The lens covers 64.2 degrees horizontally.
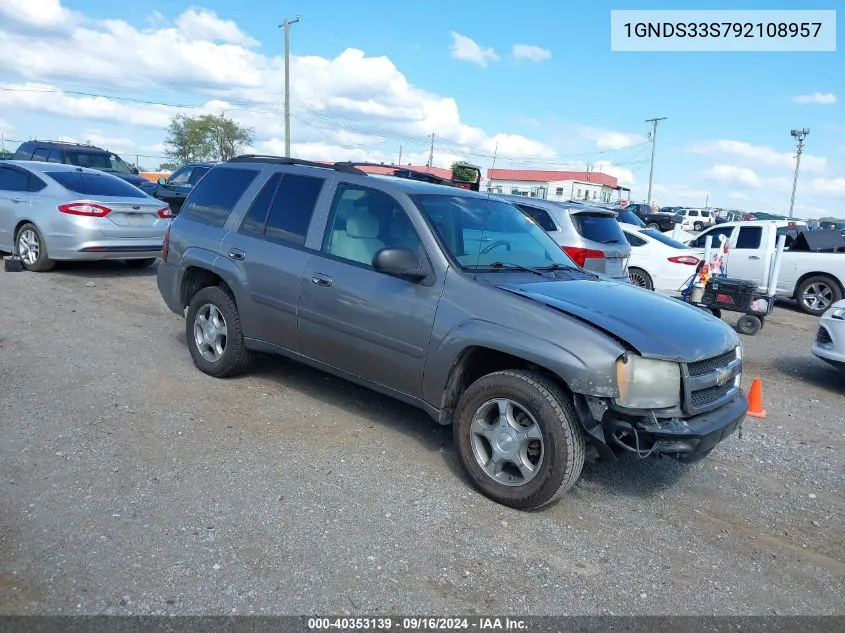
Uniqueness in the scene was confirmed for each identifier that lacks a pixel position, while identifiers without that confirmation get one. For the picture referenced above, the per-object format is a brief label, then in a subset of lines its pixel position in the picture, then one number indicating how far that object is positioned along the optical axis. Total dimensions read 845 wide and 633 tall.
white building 70.88
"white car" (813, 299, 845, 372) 6.77
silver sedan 9.41
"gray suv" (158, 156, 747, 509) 3.62
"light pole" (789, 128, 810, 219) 52.60
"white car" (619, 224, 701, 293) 11.71
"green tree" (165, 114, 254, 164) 57.38
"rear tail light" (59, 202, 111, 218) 9.38
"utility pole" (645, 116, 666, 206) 63.56
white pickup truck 12.38
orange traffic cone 5.62
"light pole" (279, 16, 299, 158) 36.09
